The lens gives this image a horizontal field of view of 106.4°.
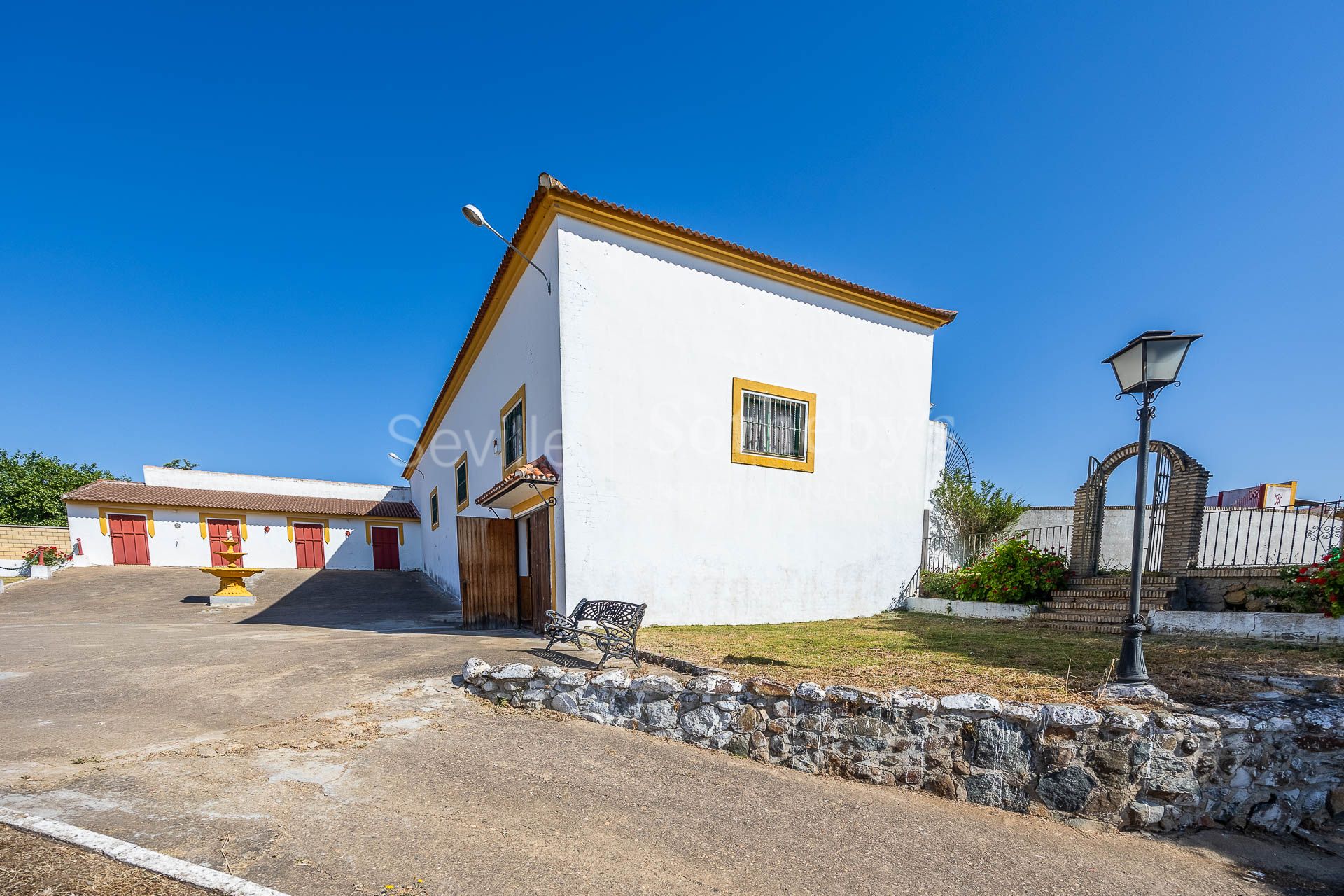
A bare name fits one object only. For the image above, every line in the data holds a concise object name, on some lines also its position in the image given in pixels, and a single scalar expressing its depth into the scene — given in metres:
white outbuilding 20.09
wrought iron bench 5.43
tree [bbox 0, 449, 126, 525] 29.94
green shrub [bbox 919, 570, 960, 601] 10.12
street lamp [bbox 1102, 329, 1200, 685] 4.13
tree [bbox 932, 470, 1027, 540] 11.93
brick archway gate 7.59
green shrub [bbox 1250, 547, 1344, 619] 5.46
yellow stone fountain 13.77
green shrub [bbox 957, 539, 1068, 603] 8.94
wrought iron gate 8.33
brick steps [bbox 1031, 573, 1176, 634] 7.23
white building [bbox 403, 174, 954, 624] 7.43
